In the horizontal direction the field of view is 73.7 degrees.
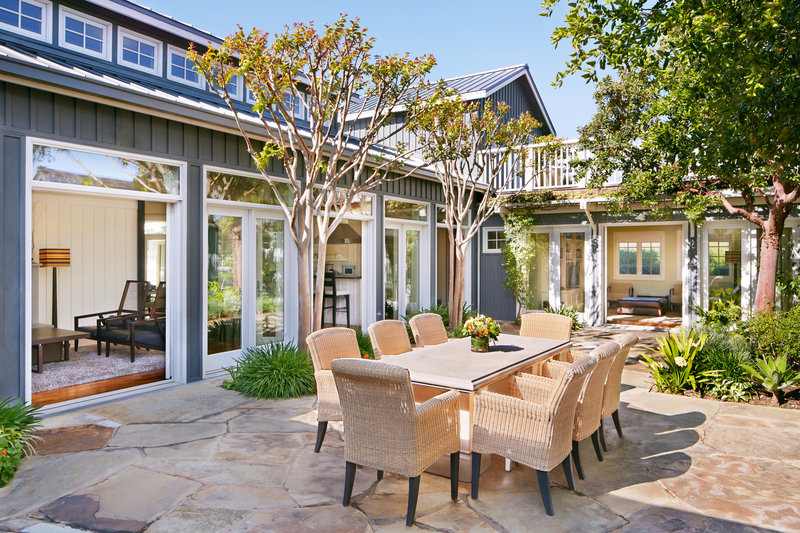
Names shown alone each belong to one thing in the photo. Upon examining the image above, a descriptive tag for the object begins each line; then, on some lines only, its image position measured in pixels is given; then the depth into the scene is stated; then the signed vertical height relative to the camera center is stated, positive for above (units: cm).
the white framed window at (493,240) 1170 +60
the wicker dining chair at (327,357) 374 -67
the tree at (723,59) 308 +133
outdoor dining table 341 -70
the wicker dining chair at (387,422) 277 -84
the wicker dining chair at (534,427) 295 -91
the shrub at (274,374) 529 -108
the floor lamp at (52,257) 793 +18
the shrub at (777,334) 536 -69
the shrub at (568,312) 1066 -91
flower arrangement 436 -53
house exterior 439 +74
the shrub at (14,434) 327 -112
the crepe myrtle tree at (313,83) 498 +186
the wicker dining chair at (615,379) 386 -83
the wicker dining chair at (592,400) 338 -87
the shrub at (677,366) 568 -108
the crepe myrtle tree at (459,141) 730 +191
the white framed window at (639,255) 1422 +32
